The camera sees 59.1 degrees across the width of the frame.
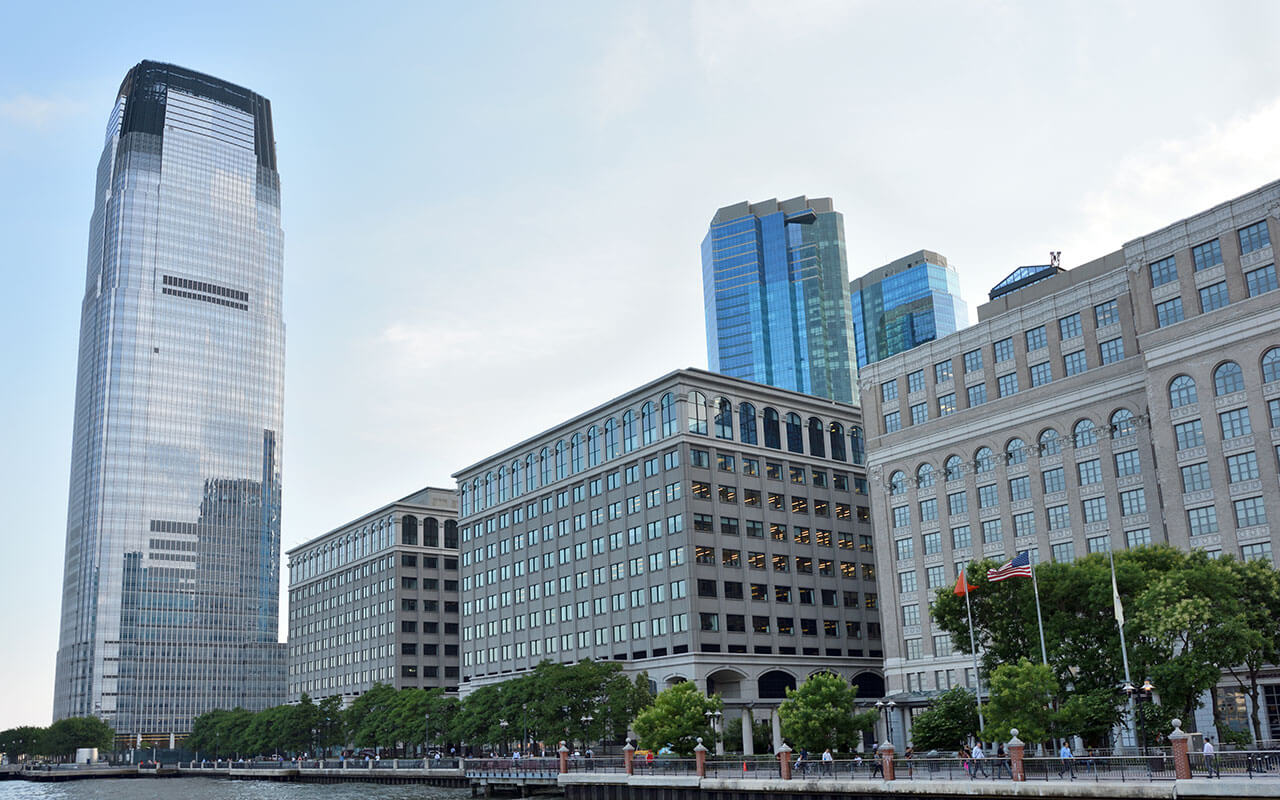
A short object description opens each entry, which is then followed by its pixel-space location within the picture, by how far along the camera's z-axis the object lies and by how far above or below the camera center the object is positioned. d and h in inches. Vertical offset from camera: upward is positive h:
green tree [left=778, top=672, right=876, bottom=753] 2689.5 -113.7
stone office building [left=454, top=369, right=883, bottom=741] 4451.3 +543.4
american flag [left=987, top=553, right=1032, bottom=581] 2460.6 +193.0
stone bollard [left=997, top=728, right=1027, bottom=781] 1980.8 -167.8
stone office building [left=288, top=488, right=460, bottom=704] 6796.3 +530.1
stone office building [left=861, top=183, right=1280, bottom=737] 3031.5 +709.7
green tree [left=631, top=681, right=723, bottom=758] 3078.2 -119.8
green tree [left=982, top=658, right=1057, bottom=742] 2290.8 -87.0
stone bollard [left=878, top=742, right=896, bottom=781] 2197.6 -179.5
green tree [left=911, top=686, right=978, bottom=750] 2721.5 -144.5
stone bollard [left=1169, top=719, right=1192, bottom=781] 1749.5 -161.7
